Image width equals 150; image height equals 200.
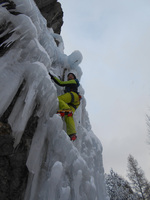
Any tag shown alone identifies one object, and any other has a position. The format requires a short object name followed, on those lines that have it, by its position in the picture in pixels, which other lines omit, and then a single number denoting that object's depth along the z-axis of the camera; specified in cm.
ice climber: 338
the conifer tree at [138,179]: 1465
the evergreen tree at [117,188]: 1321
